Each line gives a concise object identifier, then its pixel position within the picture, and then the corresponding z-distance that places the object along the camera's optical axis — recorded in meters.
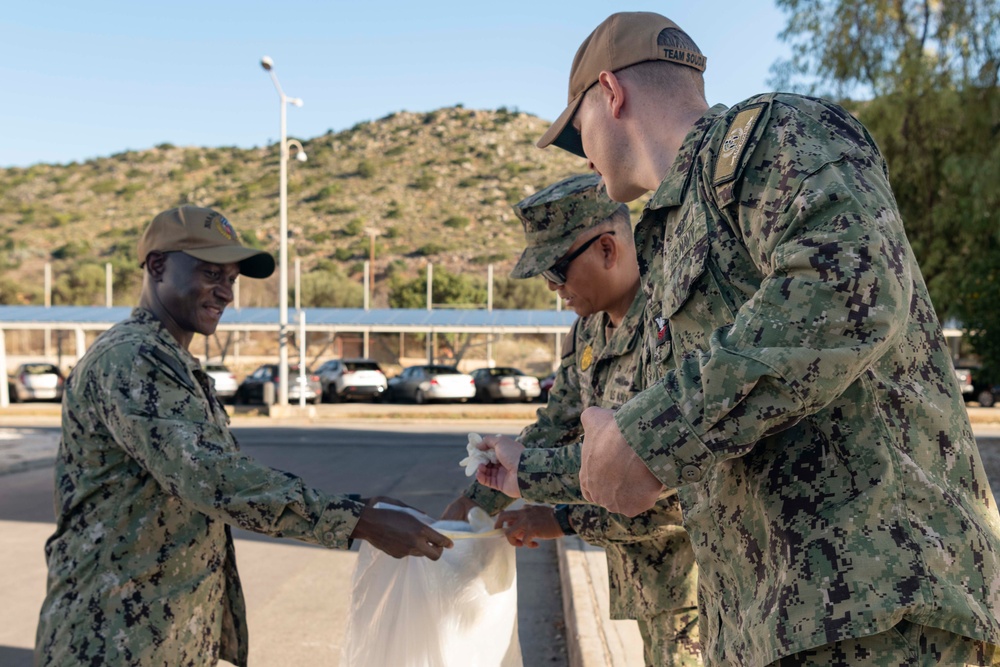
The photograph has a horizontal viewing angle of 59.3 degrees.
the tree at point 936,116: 11.41
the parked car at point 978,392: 26.67
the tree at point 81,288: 50.19
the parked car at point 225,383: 26.28
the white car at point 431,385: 26.80
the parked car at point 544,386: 26.91
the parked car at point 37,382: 26.55
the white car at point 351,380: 27.30
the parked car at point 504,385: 26.89
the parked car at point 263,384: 25.19
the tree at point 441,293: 46.69
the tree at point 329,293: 49.06
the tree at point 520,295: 50.19
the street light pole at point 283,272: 21.16
